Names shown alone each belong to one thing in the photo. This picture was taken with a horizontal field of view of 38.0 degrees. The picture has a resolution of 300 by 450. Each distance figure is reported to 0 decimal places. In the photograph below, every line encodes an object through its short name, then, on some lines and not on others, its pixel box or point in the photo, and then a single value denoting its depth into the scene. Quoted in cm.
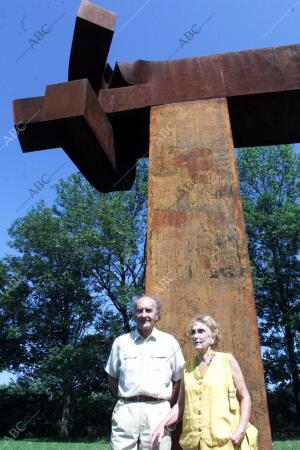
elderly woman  209
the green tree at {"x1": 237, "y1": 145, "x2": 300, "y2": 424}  2456
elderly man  236
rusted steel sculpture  267
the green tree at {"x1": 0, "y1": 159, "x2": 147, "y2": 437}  2531
